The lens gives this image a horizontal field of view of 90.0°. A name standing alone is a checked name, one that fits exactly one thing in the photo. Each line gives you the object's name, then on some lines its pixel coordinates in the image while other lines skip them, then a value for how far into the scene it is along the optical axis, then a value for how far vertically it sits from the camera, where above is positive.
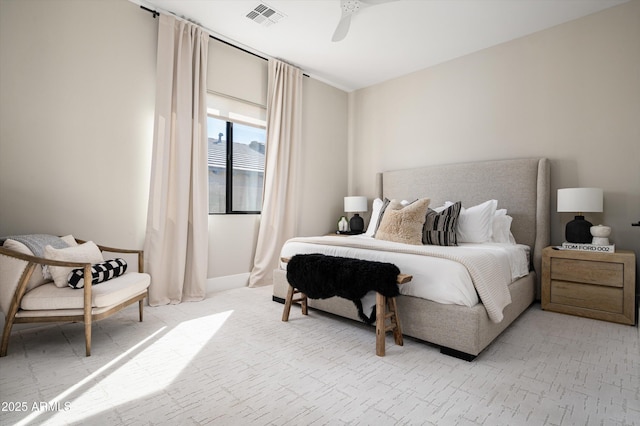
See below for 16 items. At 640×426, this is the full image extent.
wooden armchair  2.05 -0.60
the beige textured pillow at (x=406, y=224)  3.08 -0.08
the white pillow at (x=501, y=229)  3.43 -0.12
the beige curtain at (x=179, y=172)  3.24 +0.40
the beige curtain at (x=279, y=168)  4.22 +0.60
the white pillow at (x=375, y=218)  3.91 -0.04
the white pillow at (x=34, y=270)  2.14 -0.44
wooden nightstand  2.71 -0.57
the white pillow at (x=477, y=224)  3.35 -0.07
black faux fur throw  2.16 -0.46
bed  2.12 -0.27
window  3.94 +0.60
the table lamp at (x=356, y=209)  4.82 +0.08
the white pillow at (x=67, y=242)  2.28 -0.30
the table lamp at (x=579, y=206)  2.95 +0.13
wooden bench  2.16 -0.72
